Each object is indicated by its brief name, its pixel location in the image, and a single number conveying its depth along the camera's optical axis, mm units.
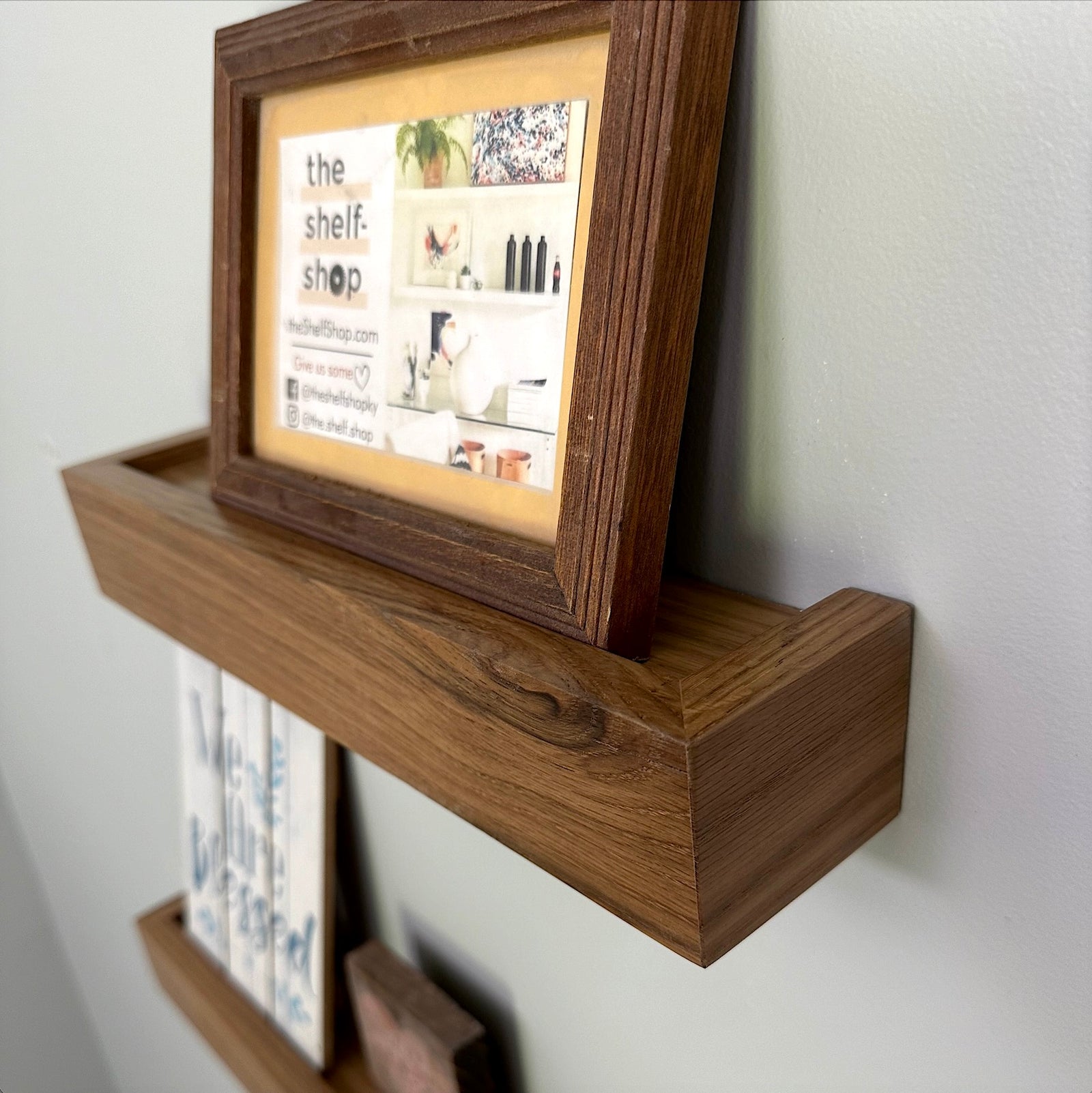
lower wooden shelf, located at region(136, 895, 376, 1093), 744
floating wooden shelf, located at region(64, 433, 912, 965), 313
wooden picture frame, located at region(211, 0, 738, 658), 329
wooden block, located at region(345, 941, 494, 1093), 604
